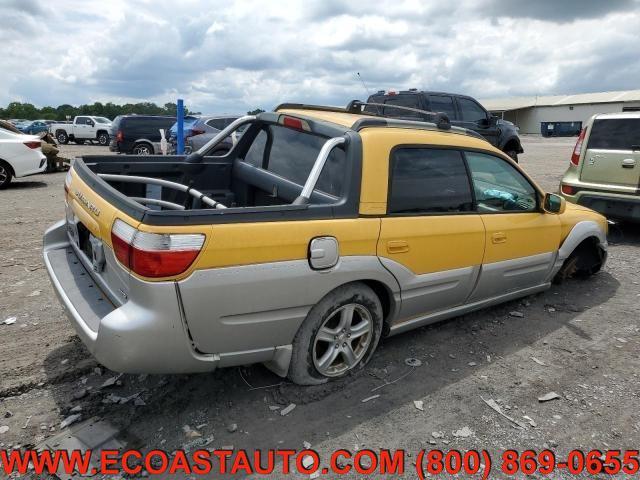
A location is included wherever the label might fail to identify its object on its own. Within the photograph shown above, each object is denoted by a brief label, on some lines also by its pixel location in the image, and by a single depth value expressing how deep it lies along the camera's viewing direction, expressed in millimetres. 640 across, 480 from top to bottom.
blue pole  10578
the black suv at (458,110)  11305
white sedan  10992
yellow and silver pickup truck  2490
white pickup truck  29359
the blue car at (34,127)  33625
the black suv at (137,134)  19016
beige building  54812
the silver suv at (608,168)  6703
